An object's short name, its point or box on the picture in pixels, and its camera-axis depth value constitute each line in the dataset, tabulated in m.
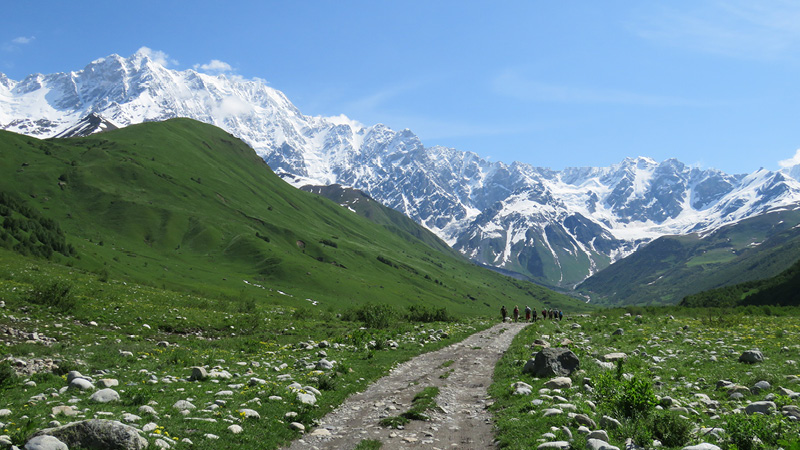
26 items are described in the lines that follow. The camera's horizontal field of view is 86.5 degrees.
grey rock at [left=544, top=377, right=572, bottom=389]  18.61
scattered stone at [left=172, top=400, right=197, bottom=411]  14.79
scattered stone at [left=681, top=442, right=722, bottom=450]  9.28
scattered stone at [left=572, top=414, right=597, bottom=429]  12.98
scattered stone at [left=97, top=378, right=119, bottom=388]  16.16
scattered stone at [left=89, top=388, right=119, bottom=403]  14.45
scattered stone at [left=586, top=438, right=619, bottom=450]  10.40
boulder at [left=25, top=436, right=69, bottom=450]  9.47
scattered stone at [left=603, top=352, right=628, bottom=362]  23.47
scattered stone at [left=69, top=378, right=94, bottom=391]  15.59
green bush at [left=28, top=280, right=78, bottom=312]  30.91
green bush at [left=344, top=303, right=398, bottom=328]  50.19
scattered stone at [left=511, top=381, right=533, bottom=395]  18.36
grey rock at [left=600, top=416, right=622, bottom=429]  12.45
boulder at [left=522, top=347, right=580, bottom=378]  21.41
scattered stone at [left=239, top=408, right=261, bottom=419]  14.84
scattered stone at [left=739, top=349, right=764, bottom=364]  21.81
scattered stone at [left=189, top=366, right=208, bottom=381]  19.25
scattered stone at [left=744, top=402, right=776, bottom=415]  12.42
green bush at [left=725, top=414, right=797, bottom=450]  9.61
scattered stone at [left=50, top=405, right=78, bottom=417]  12.46
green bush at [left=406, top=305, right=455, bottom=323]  64.12
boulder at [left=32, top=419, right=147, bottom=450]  10.11
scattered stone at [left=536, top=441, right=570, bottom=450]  11.23
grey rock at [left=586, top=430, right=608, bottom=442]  11.28
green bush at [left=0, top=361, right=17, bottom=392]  15.04
